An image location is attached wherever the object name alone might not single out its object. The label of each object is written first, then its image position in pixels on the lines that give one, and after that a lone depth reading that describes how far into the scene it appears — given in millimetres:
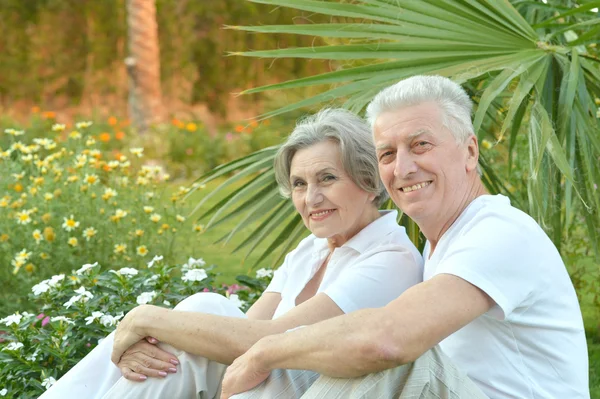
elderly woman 2432
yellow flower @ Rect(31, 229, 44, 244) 4594
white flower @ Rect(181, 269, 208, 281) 3393
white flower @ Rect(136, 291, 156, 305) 3170
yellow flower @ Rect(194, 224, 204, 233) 4816
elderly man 1896
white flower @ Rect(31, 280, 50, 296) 3313
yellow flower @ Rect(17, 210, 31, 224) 4637
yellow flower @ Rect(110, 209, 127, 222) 4641
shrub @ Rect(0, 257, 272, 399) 3041
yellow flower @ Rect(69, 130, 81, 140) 5320
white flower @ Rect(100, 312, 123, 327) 3070
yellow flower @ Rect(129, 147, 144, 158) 4816
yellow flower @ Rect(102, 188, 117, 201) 4775
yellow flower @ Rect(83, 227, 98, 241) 4684
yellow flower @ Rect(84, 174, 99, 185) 4836
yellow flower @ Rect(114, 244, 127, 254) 4711
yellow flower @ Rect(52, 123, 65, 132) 5111
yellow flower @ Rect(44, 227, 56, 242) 4676
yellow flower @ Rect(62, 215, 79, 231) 4629
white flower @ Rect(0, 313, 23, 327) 3136
